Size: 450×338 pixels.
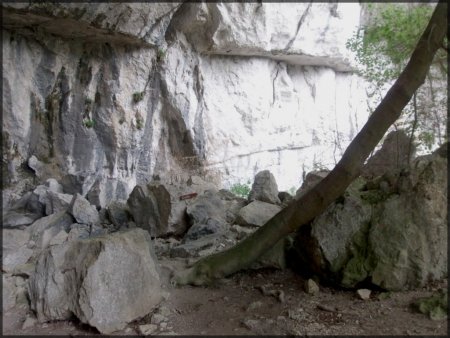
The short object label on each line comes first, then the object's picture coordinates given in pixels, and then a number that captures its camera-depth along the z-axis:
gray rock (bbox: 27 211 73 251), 5.12
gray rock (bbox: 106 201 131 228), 6.03
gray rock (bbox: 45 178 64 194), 7.65
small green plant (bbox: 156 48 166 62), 9.54
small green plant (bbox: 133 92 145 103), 9.46
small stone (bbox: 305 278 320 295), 3.39
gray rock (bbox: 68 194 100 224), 5.94
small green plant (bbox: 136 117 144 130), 9.59
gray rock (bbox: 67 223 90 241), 5.37
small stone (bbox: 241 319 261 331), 3.02
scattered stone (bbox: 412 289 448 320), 2.74
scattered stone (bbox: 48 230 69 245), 5.13
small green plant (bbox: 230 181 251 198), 10.12
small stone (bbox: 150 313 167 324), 3.21
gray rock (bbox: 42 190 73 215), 6.43
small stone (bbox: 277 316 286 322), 3.07
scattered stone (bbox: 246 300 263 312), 3.31
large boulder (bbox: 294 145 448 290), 3.14
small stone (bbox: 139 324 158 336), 3.06
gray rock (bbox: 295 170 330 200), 5.40
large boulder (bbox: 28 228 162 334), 3.07
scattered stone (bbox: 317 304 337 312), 3.08
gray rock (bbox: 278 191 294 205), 5.73
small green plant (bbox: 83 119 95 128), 8.78
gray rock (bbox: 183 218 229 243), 5.19
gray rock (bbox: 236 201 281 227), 5.12
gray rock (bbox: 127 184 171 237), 5.60
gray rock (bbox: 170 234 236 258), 4.57
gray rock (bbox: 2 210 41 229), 5.78
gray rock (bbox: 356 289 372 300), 3.17
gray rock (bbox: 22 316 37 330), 3.16
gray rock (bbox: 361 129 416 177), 4.72
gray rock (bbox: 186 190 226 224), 5.52
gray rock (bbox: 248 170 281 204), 5.77
